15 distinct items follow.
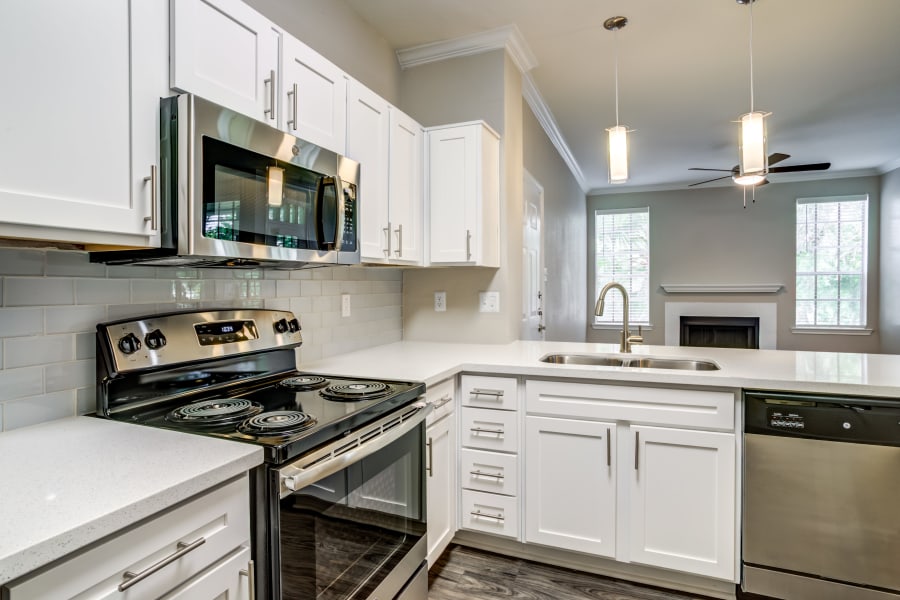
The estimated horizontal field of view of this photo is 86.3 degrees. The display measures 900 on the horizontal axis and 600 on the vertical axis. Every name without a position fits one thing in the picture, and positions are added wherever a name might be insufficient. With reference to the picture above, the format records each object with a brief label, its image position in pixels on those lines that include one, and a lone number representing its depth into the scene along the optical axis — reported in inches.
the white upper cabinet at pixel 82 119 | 35.2
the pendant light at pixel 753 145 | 77.7
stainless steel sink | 85.4
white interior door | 136.3
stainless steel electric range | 41.7
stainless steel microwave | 45.0
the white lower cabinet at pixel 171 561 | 27.8
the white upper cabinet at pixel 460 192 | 96.2
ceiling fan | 179.9
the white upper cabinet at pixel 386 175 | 77.9
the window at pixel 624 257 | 273.1
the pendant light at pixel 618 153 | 82.8
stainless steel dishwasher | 63.9
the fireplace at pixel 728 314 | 246.2
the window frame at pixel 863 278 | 233.3
